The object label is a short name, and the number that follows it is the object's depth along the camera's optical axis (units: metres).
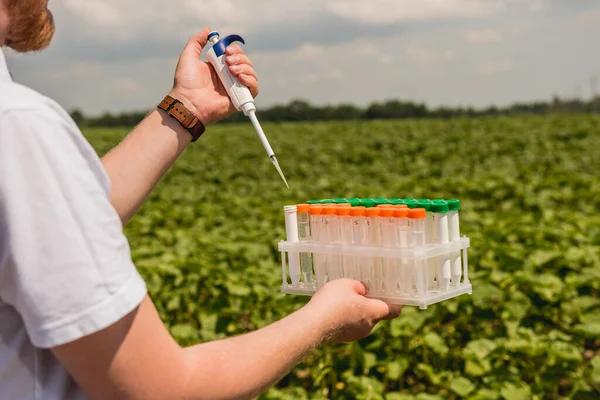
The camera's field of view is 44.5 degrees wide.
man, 0.98
